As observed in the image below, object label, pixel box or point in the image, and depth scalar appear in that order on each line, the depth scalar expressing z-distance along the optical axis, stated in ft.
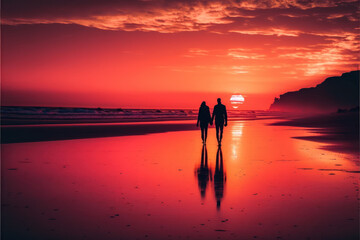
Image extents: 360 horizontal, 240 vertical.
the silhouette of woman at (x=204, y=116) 64.87
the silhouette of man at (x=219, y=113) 63.66
